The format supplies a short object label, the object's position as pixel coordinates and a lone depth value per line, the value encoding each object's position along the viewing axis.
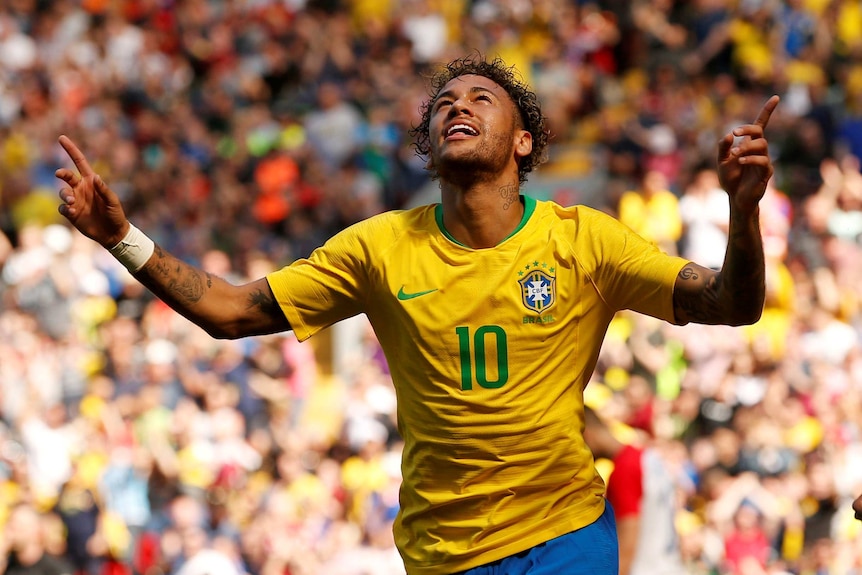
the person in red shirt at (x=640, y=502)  14.90
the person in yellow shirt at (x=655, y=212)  28.94
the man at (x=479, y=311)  10.44
